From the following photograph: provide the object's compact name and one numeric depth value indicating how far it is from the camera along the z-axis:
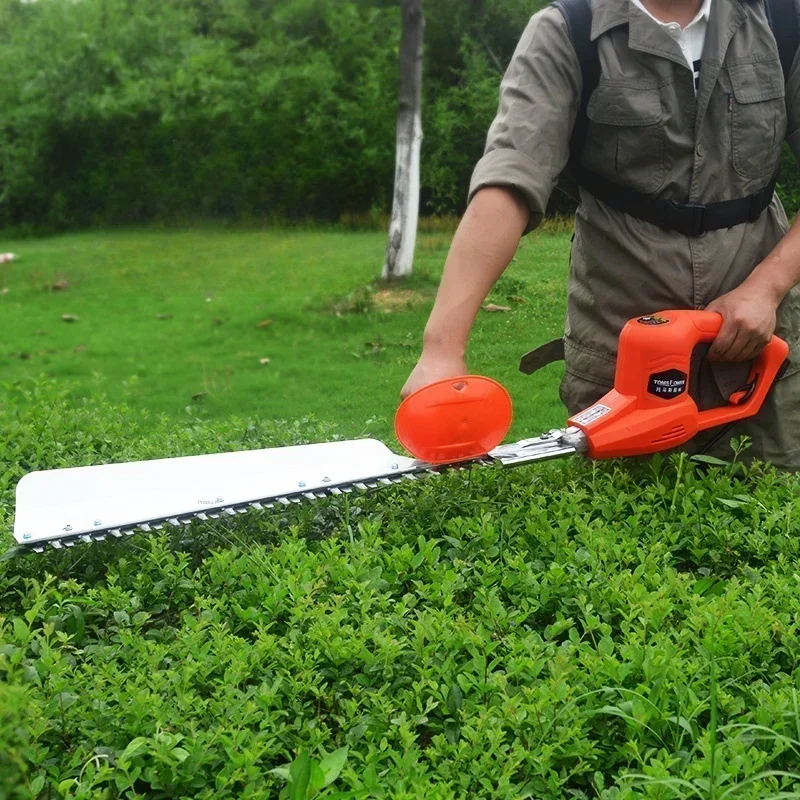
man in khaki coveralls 2.48
